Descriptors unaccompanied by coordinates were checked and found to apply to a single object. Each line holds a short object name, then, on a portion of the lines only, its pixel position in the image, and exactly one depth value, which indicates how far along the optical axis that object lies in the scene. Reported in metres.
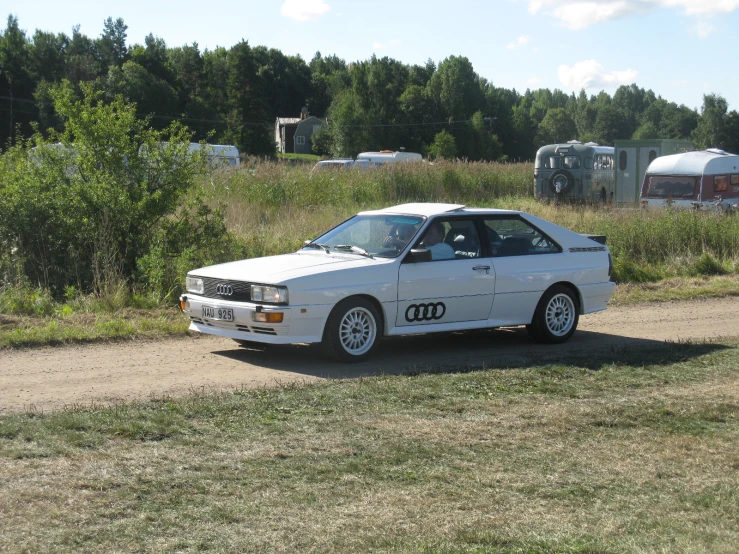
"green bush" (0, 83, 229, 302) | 12.96
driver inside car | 9.77
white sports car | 8.86
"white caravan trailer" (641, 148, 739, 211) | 26.56
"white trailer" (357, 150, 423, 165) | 47.63
